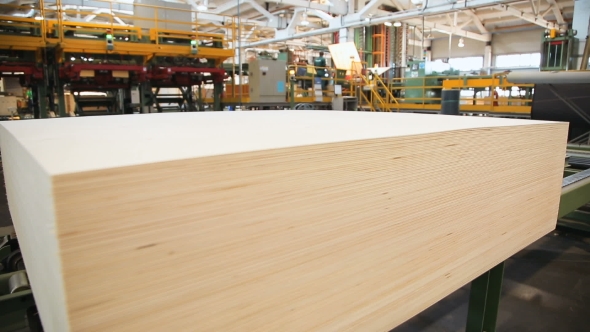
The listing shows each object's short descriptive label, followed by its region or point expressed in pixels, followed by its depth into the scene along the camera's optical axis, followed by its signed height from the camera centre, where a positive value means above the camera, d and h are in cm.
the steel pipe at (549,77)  292 +23
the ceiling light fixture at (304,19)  1198 +273
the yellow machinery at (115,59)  570 +82
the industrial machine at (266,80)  751 +54
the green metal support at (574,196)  148 -36
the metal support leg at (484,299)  149 -76
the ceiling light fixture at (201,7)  1139 +296
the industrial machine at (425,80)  886 +63
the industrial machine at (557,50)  841 +127
